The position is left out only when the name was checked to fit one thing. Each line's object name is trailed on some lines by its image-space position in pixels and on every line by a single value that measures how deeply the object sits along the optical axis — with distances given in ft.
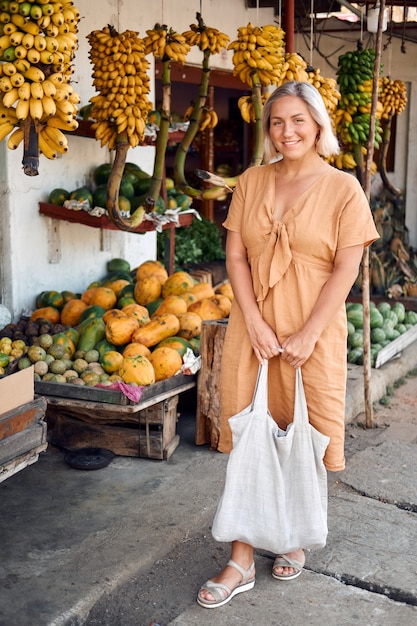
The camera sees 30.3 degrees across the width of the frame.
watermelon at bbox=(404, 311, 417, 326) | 22.89
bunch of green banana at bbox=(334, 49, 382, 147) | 19.47
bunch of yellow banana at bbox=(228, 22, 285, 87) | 15.33
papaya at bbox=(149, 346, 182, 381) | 13.99
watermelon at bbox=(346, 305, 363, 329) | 20.71
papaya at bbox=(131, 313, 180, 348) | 14.62
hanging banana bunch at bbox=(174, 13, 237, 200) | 15.72
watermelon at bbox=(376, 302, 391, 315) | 22.51
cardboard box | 9.66
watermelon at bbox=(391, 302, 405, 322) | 22.81
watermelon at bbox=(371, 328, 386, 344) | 20.24
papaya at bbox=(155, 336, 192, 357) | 14.47
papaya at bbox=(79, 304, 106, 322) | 15.51
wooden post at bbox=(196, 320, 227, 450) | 14.11
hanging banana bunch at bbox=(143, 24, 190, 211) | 15.06
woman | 9.15
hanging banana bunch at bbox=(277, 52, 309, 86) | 16.15
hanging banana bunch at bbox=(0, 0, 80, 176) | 10.12
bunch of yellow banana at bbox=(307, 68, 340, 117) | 17.33
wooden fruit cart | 13.14
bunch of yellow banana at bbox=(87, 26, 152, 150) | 14.14
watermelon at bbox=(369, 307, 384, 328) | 20.83
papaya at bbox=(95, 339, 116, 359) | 14.49
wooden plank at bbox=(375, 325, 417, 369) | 19.22
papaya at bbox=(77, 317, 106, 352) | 14.67
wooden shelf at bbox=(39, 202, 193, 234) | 16.49
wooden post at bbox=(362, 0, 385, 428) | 15.15
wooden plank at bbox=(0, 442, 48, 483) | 9.59
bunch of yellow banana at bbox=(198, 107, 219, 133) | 17.54
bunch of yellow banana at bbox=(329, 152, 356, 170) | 20.95
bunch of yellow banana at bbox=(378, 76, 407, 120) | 21.79
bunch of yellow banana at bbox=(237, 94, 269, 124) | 16.12
